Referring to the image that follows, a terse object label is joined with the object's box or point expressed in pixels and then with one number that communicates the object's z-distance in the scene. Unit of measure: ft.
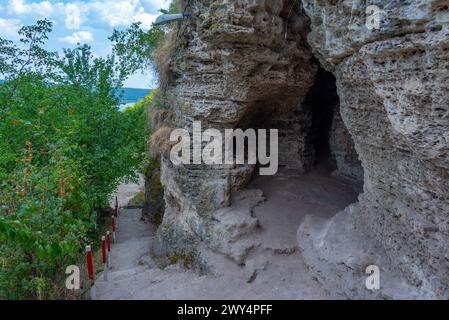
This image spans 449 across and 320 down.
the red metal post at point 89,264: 20.68
